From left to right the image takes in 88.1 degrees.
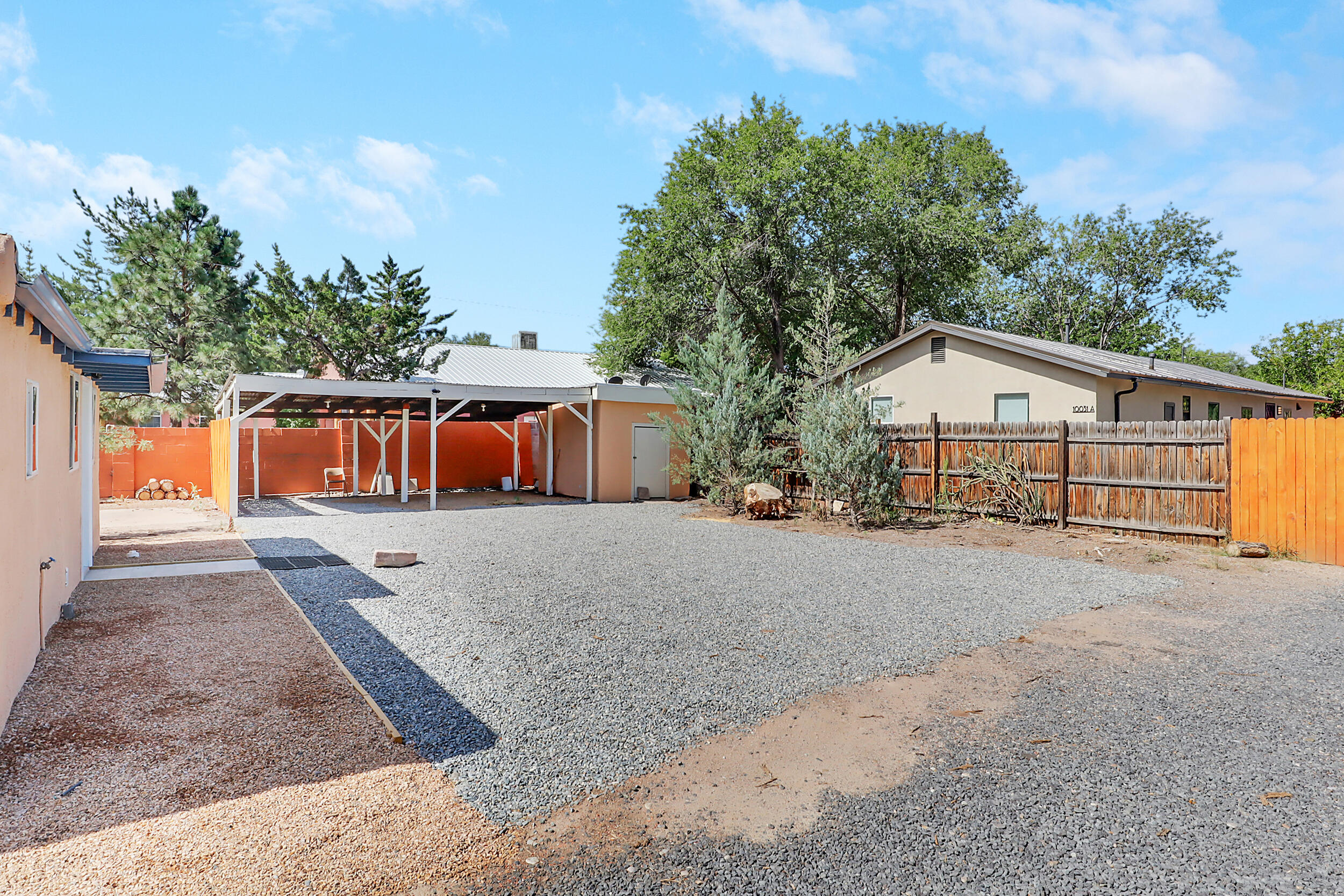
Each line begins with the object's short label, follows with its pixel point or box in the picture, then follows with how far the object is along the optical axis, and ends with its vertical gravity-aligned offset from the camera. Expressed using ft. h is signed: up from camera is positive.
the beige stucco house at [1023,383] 43.14 +4.37
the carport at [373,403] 42.29 +3.66
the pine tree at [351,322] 72.18 +13.71
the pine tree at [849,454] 37.55 -0.27
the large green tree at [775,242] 73.15 +23.37
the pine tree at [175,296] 67.62 +15.71
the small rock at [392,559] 26.76 -4.21
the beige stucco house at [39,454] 12.10 -0.06
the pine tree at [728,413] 44.70 +2.35
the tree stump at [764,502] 42.14 -3.23
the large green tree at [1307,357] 83.41 +11.19
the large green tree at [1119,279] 88.43 +22.33
